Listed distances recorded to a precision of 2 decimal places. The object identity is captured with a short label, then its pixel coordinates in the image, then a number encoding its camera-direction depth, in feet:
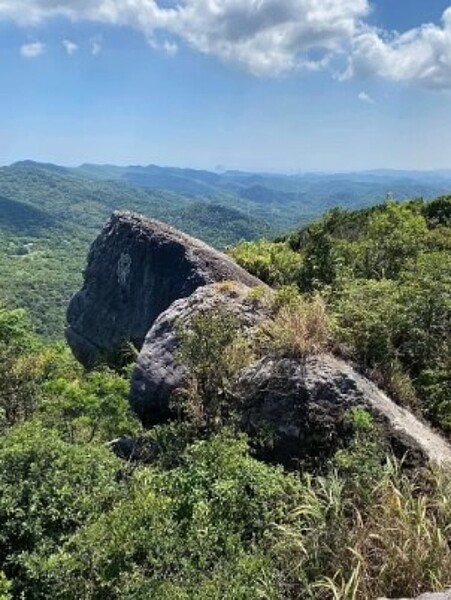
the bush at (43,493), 18.80
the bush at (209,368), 24.82
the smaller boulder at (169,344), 27.22
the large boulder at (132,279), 38.73
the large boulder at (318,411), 22.39
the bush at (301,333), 24.45
